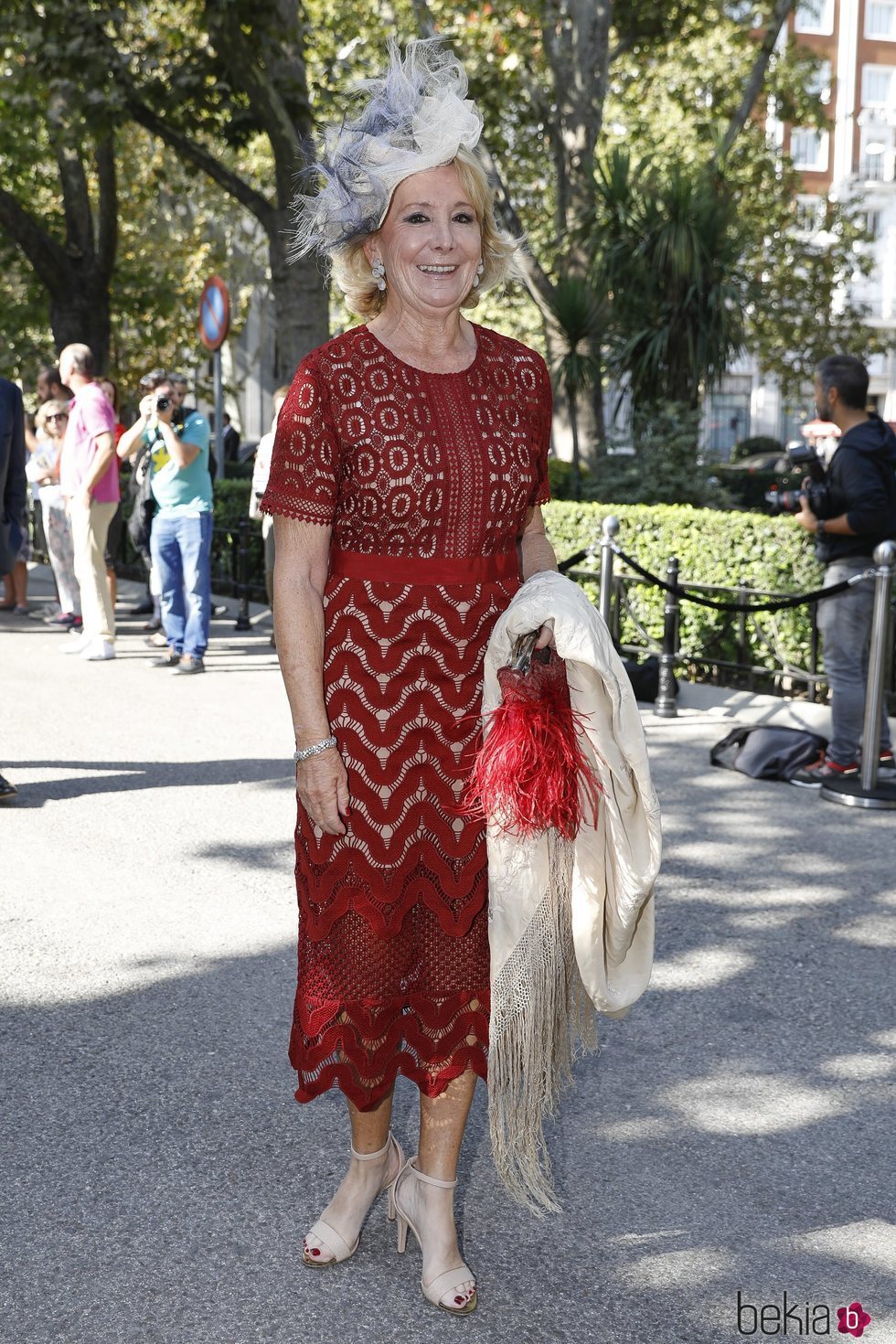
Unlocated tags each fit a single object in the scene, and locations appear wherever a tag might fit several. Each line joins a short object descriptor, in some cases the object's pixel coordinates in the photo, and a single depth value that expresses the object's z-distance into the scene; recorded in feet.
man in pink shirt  32.30
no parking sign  41.65
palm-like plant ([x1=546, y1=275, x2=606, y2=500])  50.37
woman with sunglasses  37.93
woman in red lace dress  8.91
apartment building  175.11
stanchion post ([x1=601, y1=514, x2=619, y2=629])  28.99
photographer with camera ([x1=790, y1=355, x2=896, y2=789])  22.66
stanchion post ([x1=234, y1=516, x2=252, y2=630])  41.39
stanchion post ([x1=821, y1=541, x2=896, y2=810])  21.99
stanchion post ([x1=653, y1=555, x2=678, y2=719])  28.86
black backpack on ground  23.68
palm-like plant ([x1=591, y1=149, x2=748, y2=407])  47.39
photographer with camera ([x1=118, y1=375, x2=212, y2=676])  31.60
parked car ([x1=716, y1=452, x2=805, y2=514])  51.08
